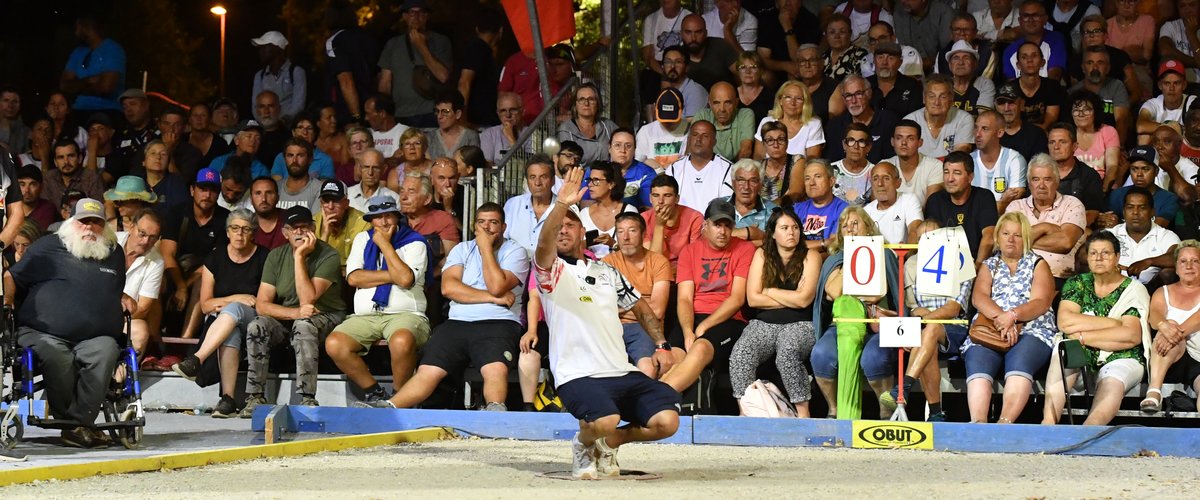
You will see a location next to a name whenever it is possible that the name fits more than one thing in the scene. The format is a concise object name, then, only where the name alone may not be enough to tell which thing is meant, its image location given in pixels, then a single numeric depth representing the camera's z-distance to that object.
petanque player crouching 16.20
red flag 29.33
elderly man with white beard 19.16
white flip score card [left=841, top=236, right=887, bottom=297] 19.72
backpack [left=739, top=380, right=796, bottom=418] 21.11
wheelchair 18.11
